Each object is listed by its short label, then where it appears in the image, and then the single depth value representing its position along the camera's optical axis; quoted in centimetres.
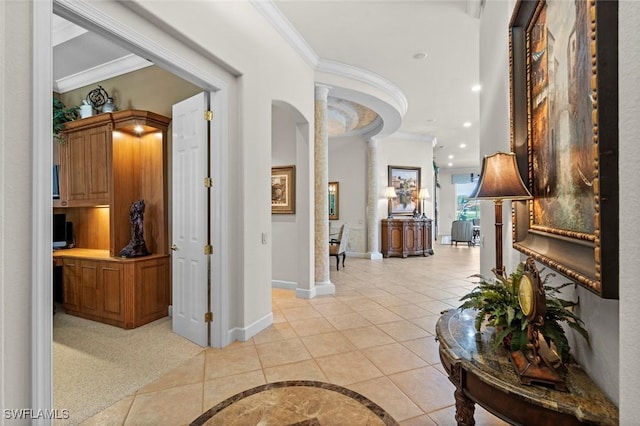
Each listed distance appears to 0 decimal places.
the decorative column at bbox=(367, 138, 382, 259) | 810
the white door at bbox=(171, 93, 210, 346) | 290
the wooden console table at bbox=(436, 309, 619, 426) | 85
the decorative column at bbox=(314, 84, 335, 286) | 462
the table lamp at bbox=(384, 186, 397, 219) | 843
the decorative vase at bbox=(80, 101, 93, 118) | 391
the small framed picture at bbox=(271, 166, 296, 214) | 486
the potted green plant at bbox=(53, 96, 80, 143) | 397
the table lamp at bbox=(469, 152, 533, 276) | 148
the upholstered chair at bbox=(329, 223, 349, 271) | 658
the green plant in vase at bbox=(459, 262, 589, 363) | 104
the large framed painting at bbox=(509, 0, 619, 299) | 84
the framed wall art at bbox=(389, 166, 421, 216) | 871
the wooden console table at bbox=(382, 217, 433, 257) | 824
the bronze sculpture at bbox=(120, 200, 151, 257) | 350
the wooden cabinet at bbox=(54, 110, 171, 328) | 343
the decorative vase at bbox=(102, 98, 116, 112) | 382
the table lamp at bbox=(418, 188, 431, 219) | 889
